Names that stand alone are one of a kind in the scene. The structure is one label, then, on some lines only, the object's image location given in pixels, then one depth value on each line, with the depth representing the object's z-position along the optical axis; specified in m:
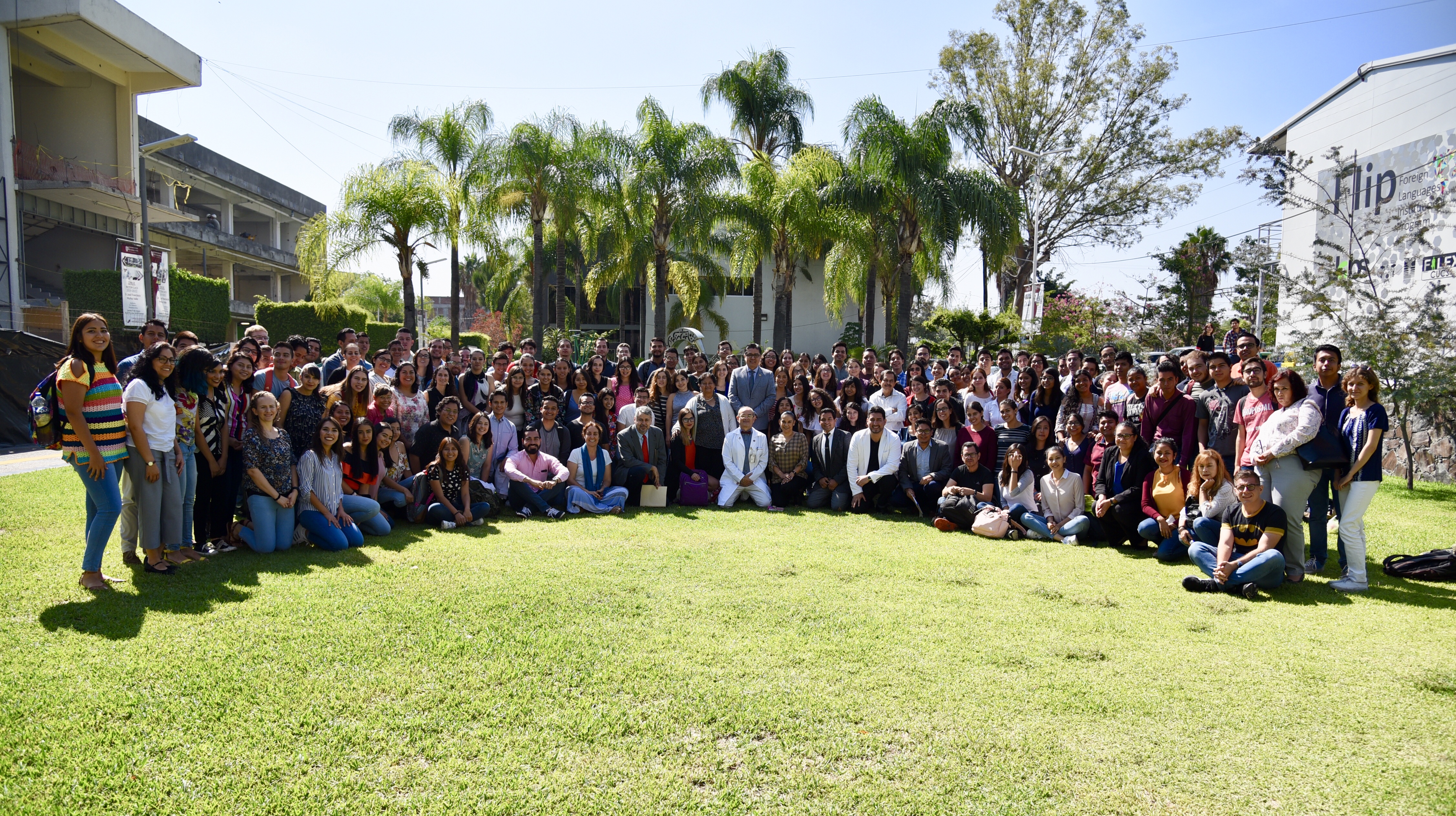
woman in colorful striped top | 5.27
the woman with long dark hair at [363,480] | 7.38
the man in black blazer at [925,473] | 9.39
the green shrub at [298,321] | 32.00
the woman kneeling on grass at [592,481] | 9.07
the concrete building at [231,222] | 37.84
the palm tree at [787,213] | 19.64
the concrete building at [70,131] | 22.20
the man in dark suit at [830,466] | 9.93
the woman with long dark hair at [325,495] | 6.88
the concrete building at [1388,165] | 13.73
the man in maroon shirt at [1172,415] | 7.84
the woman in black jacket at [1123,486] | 7.73
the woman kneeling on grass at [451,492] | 8.05
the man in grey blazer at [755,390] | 10.88
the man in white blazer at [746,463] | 10.02
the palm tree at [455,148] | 21.06
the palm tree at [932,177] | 18.23
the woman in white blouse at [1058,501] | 8.19
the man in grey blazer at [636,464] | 9.65
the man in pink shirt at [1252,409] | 6.97
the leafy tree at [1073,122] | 28.80
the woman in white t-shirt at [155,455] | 5.66
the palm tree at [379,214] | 20.20
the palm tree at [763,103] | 23.59
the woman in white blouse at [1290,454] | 6.34
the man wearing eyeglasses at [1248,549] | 6.08
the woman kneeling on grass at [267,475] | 6.66
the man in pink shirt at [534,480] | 8.80
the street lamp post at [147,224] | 18.59
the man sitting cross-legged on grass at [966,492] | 8.67
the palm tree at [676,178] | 20.19
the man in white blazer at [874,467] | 9.64
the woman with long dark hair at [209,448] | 6.33
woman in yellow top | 7.37
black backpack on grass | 6.57
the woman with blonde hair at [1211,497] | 6.79
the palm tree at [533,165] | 20.00
